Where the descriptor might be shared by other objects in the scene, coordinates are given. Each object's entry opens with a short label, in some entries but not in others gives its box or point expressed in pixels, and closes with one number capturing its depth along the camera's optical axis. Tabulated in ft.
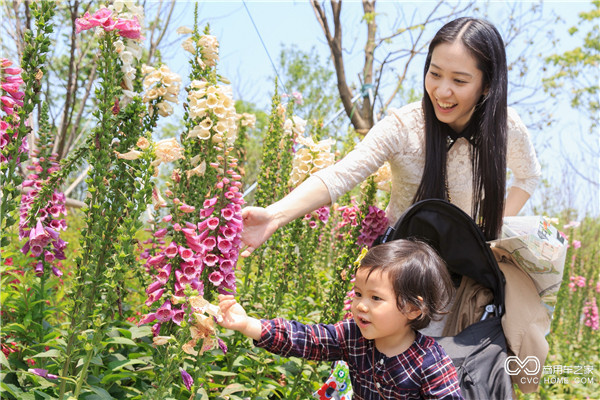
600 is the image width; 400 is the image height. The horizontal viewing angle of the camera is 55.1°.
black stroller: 7.47
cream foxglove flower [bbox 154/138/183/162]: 7.01
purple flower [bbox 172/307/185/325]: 6.82
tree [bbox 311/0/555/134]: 30.71
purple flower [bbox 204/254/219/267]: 7.15
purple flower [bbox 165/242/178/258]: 6.68
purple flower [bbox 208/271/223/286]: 7.24
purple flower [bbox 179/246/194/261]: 6.71
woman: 8.66
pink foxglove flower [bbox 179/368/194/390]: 7.00
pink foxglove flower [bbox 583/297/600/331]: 21.38
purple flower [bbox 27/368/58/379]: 7.59
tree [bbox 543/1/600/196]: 40.88
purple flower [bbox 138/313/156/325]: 6.95
